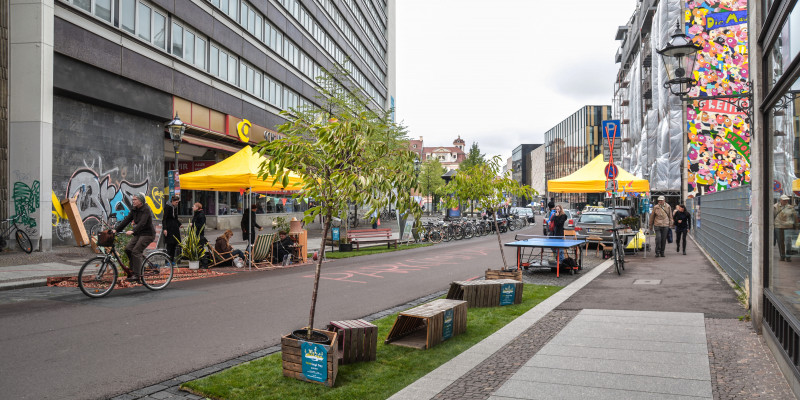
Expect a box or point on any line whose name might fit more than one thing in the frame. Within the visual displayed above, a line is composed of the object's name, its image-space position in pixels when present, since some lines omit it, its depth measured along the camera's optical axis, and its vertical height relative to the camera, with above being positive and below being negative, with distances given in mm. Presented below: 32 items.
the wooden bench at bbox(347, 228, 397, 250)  21875 -1157
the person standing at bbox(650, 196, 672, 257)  17656 -448
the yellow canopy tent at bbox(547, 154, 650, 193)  19453 +911
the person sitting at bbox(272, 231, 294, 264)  16125 -1149
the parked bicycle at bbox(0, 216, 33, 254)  16297 -865
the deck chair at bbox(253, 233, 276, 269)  15422 -1185
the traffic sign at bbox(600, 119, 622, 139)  15468 +2228
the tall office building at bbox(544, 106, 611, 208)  93875 +11491
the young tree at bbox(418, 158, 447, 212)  66875 +4198
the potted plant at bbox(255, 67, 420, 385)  4953 +382
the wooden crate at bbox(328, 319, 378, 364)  5379 -1299
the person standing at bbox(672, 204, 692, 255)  18641 -434
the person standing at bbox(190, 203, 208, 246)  14781 -365
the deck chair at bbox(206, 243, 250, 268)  14719 -1324
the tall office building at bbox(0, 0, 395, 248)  16750 +4502
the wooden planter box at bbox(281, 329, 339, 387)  4980 -1337
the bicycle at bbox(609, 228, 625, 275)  13119 -1067
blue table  12289 -832
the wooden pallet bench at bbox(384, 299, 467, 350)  6180 -1367
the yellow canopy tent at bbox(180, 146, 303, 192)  14641 +828
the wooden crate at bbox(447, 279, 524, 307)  8594 -1340
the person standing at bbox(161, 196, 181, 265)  14578 -461
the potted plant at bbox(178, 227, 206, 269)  14378 -1072
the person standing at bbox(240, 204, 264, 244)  15961 -503
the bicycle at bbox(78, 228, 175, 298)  9758 -1198
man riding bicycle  10578 -458
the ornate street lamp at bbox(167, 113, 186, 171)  15945 +2210
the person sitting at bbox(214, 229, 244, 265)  14809 -992
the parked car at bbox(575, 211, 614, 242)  18977 -632
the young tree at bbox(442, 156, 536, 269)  11375 +443
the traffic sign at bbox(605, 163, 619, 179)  16797 +1091
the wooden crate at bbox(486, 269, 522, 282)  10370 -1251
